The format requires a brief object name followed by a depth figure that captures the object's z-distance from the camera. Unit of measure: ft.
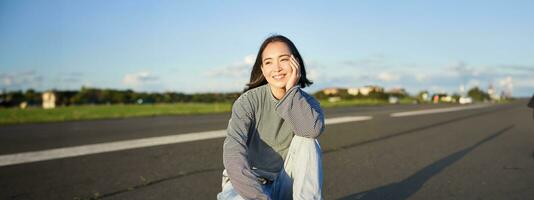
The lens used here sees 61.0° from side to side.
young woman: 8.32
